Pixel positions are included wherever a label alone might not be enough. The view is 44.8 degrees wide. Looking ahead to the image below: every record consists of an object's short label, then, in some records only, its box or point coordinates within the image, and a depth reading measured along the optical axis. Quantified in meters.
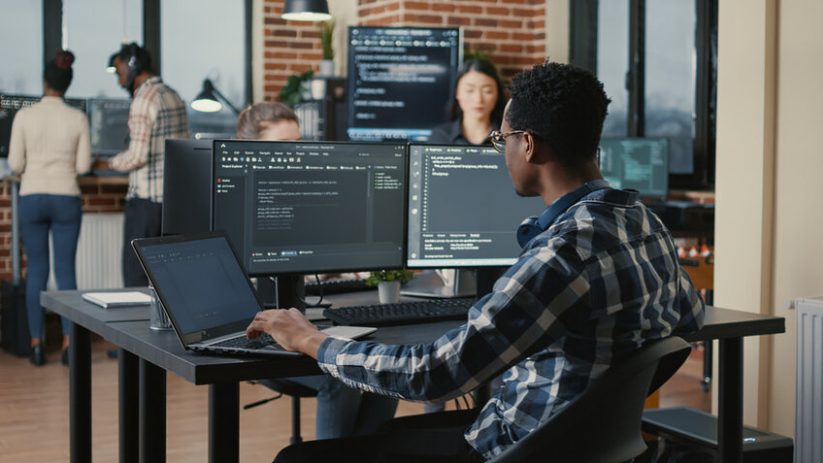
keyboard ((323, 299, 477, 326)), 2.17
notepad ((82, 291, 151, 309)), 2.38
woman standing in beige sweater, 4.97
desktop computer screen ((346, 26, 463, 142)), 5.43
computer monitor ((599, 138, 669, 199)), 5.03
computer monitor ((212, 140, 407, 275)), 2.22
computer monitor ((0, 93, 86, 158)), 5.40
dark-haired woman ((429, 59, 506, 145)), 4.18
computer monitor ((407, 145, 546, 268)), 2.44
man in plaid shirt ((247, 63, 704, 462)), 1.41
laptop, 1.87
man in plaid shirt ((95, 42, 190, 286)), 4.86
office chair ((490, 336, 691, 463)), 1.39
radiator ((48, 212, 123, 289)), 5.84
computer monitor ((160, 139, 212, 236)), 2.38
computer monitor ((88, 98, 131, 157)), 5.98
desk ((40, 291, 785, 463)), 1.78
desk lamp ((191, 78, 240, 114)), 5.63
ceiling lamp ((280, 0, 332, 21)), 5.41
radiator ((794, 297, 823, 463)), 2.78
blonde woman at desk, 2.69
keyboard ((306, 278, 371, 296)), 2.67
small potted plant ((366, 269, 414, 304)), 2.56
